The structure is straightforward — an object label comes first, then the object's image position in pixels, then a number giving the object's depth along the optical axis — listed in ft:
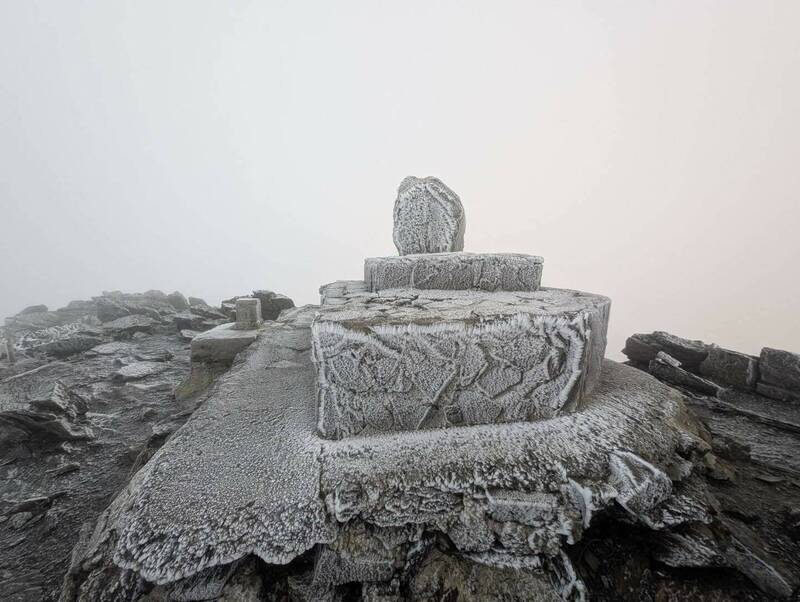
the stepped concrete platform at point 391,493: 3.57
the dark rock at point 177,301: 31.04
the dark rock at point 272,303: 19.86
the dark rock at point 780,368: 8.27
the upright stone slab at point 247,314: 12.69
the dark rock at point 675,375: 8.71
